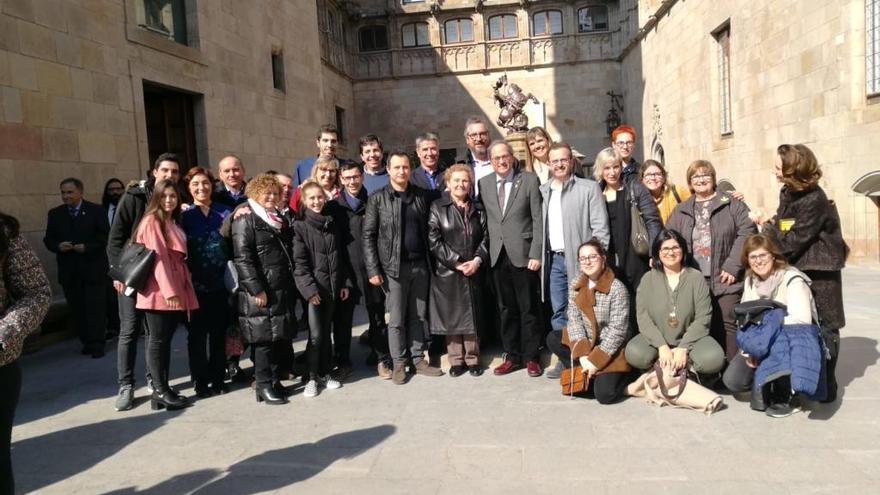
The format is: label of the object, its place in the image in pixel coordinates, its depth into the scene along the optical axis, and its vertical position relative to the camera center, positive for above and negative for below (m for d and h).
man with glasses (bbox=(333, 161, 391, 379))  5.31 -0.68
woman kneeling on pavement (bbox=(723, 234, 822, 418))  3.96 -0.72
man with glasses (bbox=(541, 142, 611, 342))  4.87 -0.15
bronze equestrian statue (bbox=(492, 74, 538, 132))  16.84 +2.57
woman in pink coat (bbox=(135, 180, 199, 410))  4.36 -0.44
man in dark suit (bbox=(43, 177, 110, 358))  6.46 -0.28
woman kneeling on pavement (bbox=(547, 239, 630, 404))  4.34 -0.86
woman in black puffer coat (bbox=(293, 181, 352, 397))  4.75 -0.40
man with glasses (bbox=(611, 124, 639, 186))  5.50 +0.46
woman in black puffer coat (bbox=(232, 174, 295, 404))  4.49 -0.44
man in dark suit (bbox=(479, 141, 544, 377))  5.04 -0.37
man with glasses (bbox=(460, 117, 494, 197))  5.52 +0.56
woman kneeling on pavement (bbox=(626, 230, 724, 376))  4.25 -0.85
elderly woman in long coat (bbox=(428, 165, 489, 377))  5.04 -0.46
